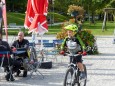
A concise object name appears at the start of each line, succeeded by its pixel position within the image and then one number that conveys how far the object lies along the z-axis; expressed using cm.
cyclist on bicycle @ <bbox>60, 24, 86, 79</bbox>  845
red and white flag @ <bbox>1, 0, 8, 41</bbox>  1350
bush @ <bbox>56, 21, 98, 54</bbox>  1784
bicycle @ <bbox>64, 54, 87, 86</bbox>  826
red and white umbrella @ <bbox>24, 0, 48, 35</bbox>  1320
